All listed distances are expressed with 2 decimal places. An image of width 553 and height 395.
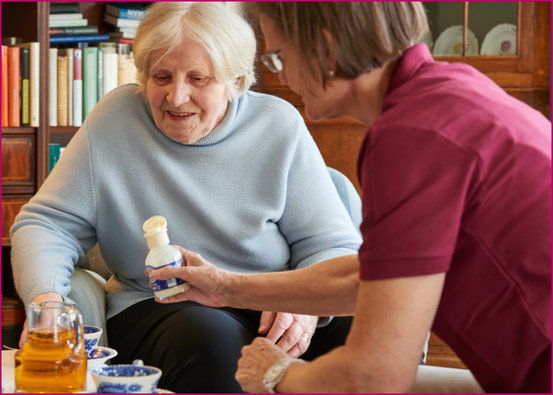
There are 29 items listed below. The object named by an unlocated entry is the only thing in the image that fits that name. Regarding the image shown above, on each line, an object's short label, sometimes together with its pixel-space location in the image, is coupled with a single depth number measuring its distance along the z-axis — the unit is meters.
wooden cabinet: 3.15
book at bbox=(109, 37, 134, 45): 3.36
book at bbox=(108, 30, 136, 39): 3.36
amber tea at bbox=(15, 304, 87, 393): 1.20
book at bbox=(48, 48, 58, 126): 3.16
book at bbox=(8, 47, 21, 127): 3.07
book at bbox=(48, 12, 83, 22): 3.22
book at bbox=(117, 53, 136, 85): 3.30
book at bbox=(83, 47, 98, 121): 3.24
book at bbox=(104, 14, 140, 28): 3.35
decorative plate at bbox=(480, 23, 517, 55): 3.17
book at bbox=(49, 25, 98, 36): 3.23
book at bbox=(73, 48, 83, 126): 3.22
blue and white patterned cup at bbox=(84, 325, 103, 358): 1.43
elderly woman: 1.84
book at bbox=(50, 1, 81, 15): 3.22
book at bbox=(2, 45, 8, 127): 3.05
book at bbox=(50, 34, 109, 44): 3.24
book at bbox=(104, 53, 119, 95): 3.27
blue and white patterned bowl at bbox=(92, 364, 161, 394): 1.16
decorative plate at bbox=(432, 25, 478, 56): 3.20
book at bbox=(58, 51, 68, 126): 3.20
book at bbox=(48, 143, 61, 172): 3.22
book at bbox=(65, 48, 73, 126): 3.20
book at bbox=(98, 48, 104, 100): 3.26
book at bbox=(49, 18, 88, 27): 3.22
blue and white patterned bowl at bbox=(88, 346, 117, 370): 1.41
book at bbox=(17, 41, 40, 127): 3.09
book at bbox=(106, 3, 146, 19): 3.34
